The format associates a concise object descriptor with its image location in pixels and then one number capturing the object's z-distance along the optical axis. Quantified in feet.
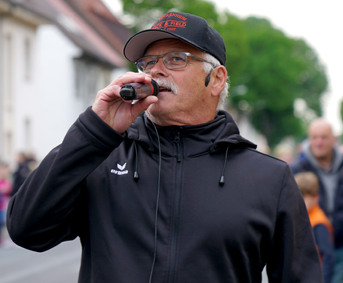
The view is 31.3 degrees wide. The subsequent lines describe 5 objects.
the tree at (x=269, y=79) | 176.55
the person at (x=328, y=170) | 17.98
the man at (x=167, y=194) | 8.24
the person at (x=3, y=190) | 41.14
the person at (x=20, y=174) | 46.65
